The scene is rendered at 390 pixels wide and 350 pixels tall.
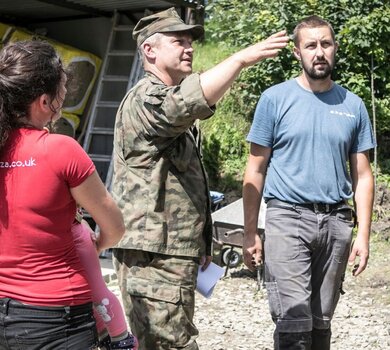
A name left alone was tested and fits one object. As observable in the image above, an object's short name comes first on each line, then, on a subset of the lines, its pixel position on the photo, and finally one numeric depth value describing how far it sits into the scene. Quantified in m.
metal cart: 8.24
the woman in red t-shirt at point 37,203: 2.63
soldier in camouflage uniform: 3.46
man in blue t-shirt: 4.15
